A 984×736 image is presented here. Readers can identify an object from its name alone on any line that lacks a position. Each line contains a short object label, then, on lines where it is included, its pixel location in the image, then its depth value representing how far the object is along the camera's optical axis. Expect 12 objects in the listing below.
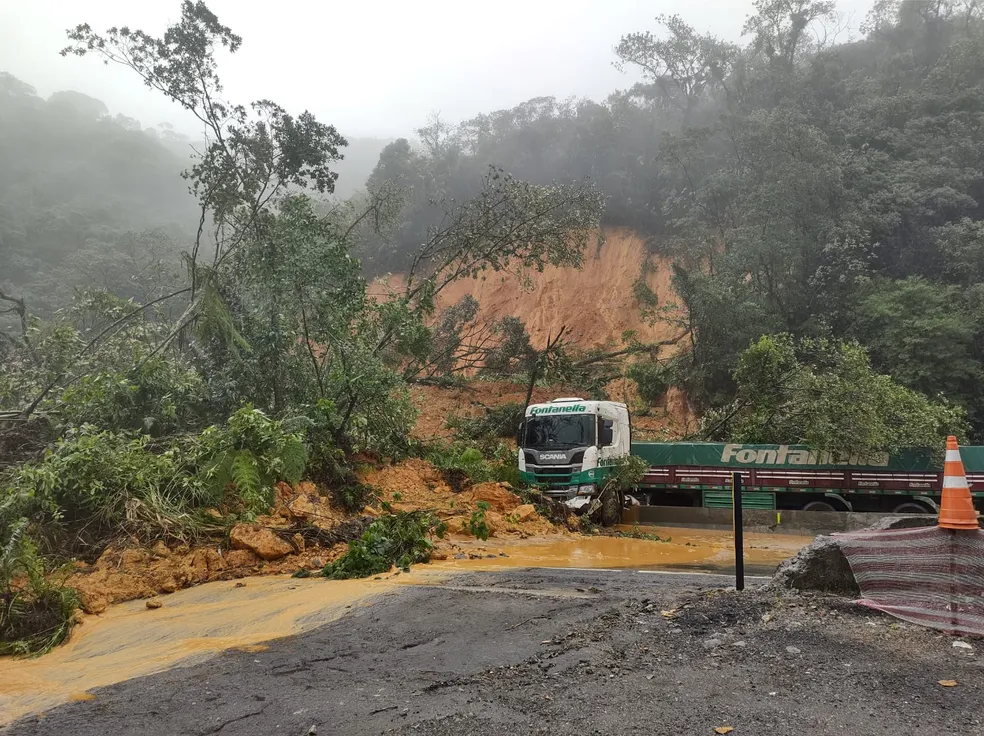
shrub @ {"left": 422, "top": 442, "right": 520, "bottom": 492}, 15.40
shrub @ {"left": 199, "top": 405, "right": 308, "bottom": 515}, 9.69
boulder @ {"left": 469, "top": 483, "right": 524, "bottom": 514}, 13.48
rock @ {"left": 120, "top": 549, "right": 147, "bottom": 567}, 7.94
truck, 14.38
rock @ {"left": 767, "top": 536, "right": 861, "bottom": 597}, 4.61
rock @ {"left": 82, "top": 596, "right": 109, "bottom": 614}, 6.98
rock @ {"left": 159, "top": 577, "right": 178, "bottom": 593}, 7.68
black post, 5.05
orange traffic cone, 4.09
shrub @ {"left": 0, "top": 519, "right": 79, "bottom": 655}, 6.05
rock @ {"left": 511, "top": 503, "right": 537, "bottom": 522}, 12.76
